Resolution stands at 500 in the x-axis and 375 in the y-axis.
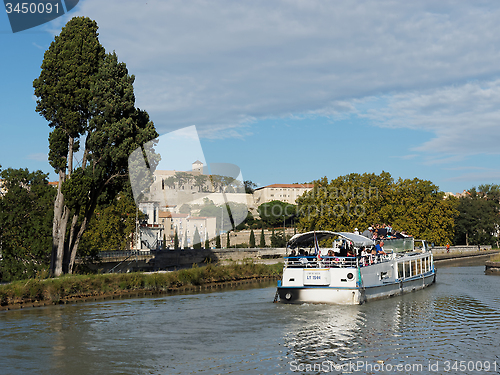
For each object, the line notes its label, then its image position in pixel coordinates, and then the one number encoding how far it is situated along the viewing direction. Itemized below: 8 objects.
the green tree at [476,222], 115.50
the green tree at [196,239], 129.12
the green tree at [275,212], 169.61
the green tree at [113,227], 77.56
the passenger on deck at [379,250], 32.39
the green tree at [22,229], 39.19
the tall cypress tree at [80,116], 37.84
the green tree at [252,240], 113.41
